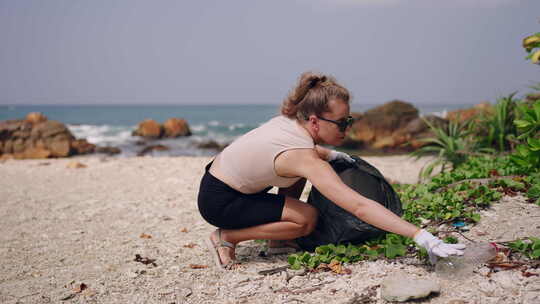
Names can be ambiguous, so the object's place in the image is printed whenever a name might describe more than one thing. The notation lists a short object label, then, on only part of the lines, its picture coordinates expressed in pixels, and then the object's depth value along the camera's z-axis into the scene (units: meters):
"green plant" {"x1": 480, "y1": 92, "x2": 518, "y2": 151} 6.26
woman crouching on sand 2.64
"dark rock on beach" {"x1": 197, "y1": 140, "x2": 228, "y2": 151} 19.60
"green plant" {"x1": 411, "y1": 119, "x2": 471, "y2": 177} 6.20
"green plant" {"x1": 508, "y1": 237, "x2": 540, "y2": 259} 2.57
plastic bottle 2.57
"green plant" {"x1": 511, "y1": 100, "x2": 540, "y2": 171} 3.65
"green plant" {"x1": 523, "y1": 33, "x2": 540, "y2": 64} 3.88
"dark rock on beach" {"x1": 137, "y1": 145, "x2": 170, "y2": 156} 18.55
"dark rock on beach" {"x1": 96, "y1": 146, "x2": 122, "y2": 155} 18.03
